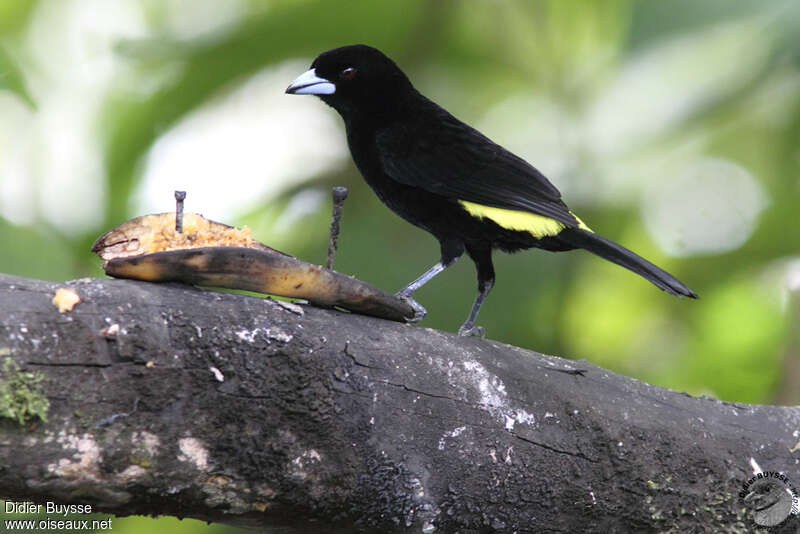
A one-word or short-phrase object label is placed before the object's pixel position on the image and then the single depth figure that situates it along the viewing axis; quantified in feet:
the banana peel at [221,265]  10.97
